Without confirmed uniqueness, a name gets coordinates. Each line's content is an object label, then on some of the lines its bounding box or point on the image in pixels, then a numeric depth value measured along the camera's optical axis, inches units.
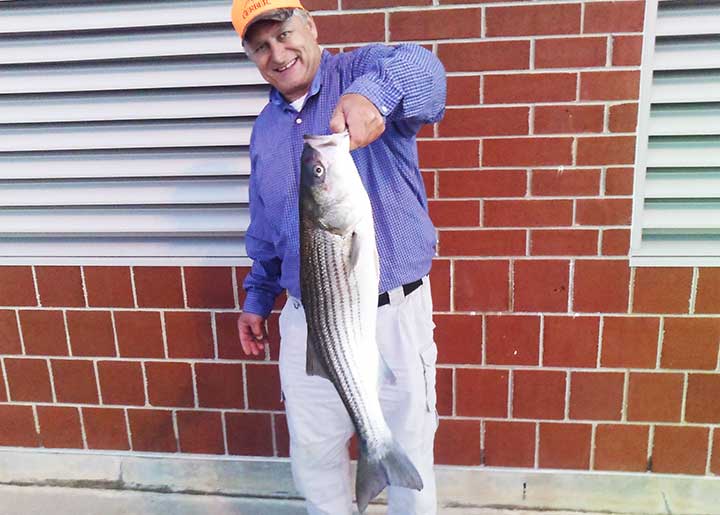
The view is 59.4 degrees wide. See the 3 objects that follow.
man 79.5
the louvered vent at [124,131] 108.8
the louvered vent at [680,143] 99.3
